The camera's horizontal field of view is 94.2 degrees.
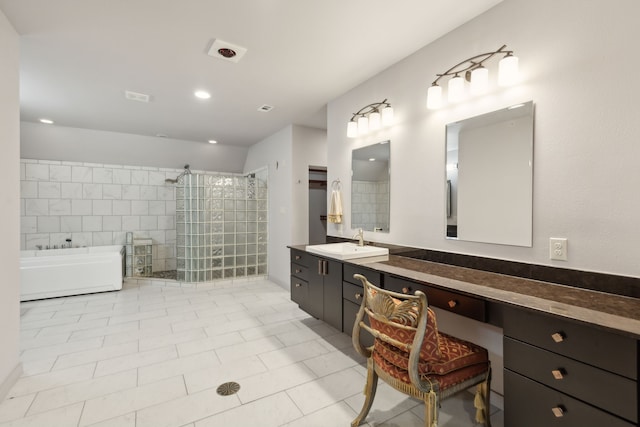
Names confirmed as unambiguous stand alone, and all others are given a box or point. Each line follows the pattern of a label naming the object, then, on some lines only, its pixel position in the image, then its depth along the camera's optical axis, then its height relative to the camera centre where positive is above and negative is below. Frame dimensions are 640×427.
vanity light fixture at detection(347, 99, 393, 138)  2.57 +0.83
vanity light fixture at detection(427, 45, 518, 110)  1.69 +0.82
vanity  1.00 -0.51
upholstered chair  1.32 -0.73
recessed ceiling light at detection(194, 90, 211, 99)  3.14 +1.23
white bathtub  3.76 -0.86
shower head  5.50 +0.53
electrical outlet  1.53 -0.21
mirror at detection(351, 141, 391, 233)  2.71 +0.21
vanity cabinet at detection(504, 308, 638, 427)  0.99 -0.61
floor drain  1.92 -1.19
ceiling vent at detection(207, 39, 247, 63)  2.24 +1.24
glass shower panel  4.62 -0.29
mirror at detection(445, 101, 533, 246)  1.70 +0.20
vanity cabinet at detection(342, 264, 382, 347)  2.17 -0.67
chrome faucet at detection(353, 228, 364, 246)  2.77 -0.27
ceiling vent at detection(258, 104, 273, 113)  3.57 +1.23
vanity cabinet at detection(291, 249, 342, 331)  2.50 -0.73
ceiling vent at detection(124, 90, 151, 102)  3.14 +1.22
